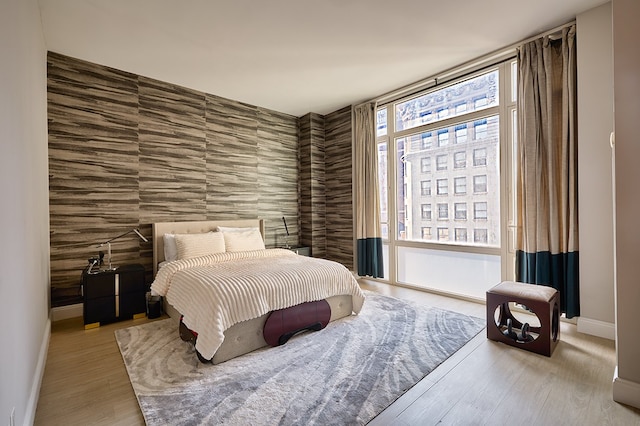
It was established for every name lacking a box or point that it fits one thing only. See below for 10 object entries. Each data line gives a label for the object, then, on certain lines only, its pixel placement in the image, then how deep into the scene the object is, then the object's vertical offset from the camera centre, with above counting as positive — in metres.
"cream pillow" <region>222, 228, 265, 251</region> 3.80 -0.36
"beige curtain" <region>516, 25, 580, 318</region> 2.70 +0.37
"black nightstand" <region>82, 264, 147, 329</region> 2.94 -0.82
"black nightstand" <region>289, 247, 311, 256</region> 4.86 -0.64
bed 2.19 -0.69
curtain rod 2.96 +1.63
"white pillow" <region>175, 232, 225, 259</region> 3.41 -0.36
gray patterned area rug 1.68 -1.12
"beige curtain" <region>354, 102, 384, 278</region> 4.52 +0.25
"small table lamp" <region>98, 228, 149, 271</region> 3.22 -0.31
